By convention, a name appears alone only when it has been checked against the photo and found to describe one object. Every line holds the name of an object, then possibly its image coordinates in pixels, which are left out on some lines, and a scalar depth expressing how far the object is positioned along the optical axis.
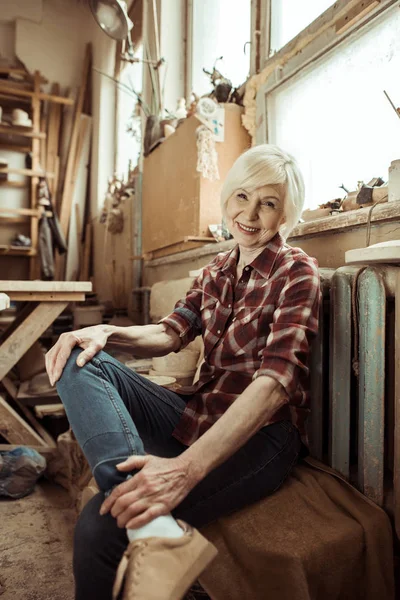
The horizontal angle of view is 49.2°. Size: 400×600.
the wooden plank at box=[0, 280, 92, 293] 2.44
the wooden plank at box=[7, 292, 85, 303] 2.51
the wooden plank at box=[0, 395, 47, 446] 2.41
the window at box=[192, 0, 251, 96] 2.97
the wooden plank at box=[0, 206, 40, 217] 6.03
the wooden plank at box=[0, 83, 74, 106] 5.91
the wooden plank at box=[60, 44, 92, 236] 6.57
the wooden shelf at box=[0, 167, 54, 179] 5.95
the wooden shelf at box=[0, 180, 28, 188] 6.31
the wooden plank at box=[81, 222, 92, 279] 6.55
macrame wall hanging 2.70
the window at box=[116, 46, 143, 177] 5.55
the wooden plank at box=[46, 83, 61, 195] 6.58
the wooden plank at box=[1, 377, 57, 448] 2.83
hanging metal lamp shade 3.18
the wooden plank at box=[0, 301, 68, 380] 2.45
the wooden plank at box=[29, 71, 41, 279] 6.07
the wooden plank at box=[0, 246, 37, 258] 5.99
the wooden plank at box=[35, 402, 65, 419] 2.79
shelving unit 6.00
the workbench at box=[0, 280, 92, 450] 2.43
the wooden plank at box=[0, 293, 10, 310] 1.81
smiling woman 0.85
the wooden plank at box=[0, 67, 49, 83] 5.96
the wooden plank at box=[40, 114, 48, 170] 6.44
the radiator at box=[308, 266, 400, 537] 1.13
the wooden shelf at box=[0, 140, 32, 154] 6.32
